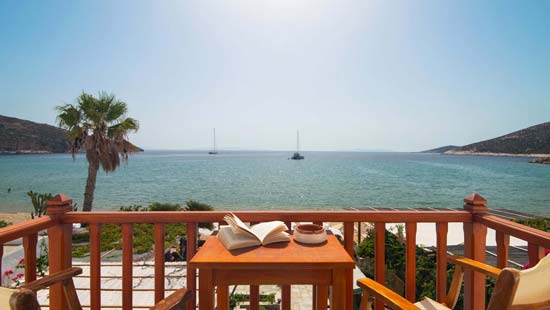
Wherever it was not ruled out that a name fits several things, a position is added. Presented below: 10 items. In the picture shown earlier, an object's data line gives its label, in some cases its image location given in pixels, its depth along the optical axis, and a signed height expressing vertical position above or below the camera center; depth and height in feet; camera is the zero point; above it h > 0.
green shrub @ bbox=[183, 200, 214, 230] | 53.78 -10.54
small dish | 5.19 -1.57
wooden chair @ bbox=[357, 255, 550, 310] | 3.17 -1.76
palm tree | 42.27 +3.86
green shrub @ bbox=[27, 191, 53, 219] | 43.75 -8.19
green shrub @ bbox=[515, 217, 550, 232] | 30.71 -8.46
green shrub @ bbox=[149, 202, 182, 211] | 57.29 -11.40
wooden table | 4.31 -1.91
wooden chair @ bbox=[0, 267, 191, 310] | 2.63 -2.23
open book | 4.91 -1.53
